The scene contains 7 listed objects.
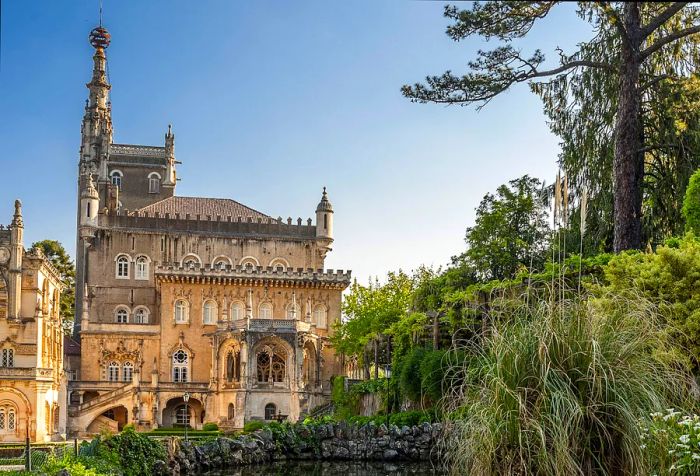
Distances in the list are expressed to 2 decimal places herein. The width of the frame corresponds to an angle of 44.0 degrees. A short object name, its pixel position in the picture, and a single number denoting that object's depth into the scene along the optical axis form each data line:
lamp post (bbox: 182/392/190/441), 45.42
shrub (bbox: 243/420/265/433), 31.78
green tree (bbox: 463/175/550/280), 31.23
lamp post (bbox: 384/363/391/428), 24.53
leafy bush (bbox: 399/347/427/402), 24.38
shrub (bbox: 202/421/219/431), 40.80
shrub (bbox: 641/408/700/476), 7.73
